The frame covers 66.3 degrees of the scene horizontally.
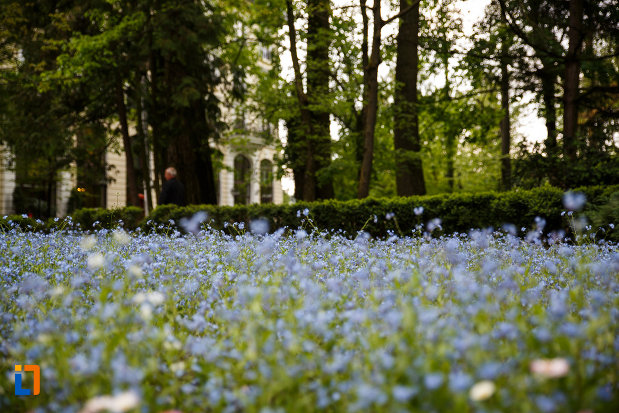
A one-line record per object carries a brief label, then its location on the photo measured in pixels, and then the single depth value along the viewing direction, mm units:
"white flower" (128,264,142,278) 2963
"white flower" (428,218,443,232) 4278
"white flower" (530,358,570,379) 1662
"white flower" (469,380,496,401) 1670
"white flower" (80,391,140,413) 1724
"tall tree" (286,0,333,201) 14164
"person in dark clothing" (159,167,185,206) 13328
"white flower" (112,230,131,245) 5941
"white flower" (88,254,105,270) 2904
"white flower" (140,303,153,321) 2193
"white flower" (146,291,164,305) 2529
